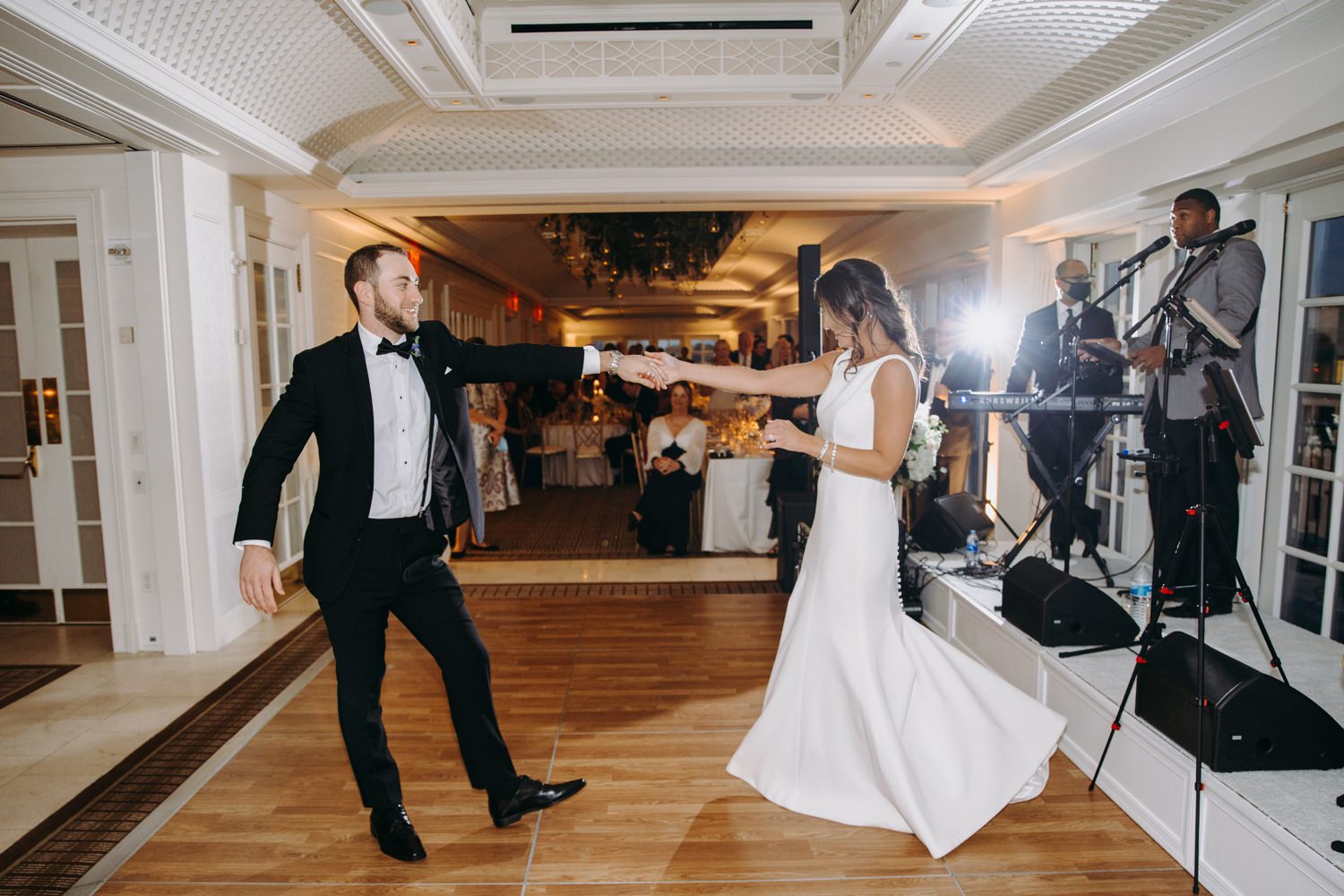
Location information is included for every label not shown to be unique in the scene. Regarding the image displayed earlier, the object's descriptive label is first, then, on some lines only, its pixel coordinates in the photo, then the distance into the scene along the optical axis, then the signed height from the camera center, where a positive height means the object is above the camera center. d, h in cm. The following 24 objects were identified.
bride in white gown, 267 -103
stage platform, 221 -124
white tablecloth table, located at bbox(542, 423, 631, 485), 1061 -131
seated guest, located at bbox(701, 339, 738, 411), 1195 -52
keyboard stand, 413 -63
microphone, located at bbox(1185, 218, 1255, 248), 281 +44
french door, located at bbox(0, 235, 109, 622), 500 -48
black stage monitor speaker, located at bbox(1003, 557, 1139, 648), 343 -103
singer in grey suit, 347 -14
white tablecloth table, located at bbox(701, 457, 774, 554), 678 -114
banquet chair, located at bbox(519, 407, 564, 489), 1056 -95
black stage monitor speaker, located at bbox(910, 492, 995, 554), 491 -95
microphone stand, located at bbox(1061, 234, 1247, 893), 267 -21
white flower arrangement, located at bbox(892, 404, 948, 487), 488 -52
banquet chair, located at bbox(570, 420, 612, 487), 1048 -96
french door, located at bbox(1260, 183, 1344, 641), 373 -30
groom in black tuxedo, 247 -40
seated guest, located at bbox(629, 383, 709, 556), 680 -90
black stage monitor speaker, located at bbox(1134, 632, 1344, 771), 248 -107
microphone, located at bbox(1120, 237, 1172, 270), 331 +43
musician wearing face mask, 459 -7
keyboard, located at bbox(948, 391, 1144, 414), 424 -20
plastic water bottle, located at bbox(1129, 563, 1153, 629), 387 -111
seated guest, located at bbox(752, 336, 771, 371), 1105 +10
